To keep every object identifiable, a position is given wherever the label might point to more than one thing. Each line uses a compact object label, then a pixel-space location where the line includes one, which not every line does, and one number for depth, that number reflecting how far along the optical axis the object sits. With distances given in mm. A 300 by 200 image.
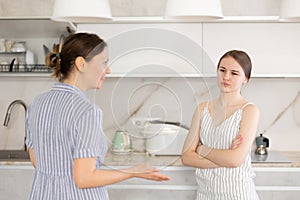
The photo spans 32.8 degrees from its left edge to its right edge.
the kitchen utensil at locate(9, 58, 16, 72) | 3324
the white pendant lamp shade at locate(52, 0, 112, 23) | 1842
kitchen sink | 3171
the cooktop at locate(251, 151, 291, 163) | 2939
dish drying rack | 3291
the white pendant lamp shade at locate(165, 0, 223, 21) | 1766
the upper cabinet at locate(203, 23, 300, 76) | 3078
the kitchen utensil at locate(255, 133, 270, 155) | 3236
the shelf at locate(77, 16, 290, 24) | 3000
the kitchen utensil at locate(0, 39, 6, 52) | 3389
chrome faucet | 3432
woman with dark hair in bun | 1493
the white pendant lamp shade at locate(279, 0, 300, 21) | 1985
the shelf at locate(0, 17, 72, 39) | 3104
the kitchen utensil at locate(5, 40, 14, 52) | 3383
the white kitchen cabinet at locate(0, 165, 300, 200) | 2869
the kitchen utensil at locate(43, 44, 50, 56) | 3362
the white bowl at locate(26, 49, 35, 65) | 3344
